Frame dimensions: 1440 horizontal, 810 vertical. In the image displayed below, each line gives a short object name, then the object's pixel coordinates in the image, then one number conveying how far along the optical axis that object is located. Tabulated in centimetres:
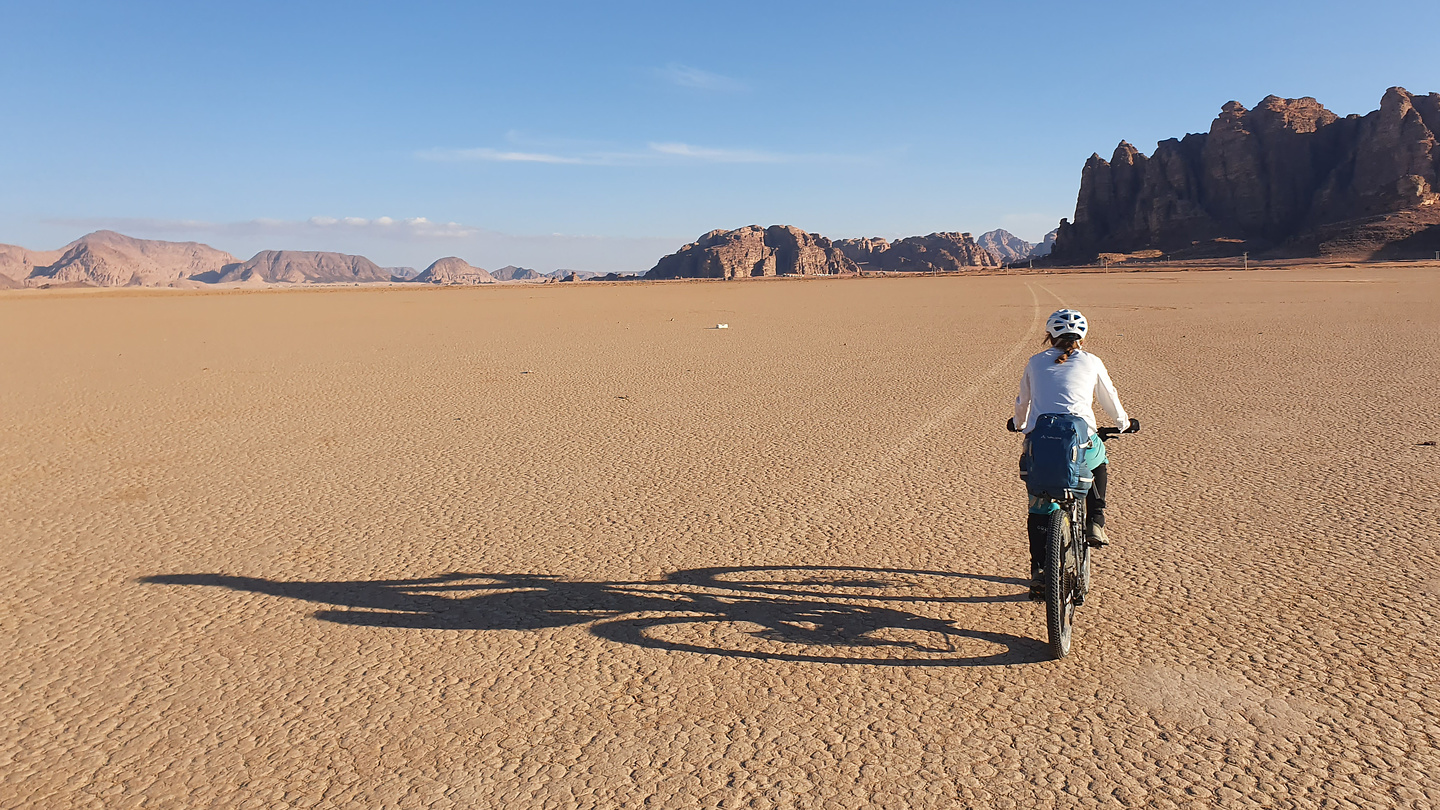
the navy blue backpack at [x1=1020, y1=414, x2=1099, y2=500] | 394
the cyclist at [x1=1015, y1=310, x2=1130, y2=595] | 425
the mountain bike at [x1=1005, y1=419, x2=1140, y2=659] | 394
